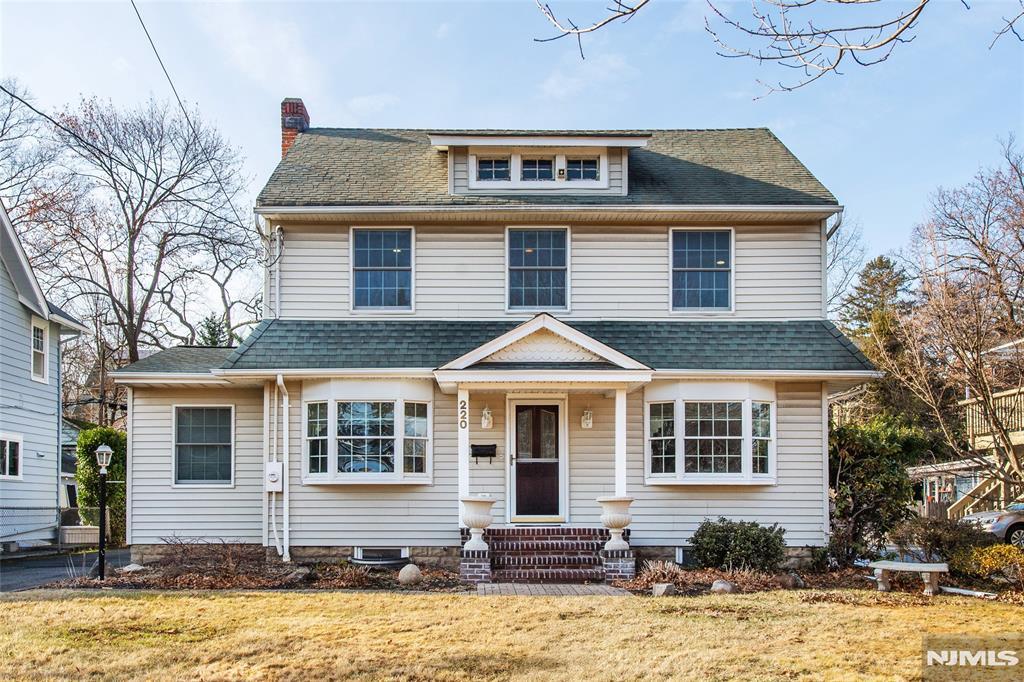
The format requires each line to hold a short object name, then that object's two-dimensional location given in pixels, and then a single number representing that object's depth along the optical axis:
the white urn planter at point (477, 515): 12.94
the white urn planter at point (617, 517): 13.17
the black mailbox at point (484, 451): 14.45
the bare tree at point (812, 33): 5.49
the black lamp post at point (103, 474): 12.53
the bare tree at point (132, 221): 27.33
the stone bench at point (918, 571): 11.32
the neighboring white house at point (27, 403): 19.38
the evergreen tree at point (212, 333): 29.59
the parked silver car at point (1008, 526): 18.08
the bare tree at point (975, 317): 14.05
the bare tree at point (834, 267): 34.66
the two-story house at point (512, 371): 14.06
